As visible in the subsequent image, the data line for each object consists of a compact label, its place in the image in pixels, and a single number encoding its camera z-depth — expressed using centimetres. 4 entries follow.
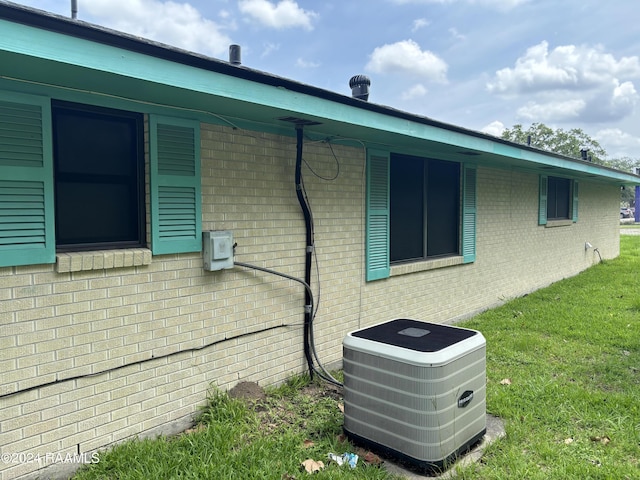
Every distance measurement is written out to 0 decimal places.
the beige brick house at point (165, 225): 262
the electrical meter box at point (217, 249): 352
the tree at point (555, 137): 5334
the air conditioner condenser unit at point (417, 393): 282
